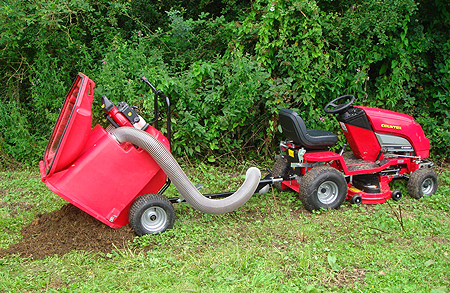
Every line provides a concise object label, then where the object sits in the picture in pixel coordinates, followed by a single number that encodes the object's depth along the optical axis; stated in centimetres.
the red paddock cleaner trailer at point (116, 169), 366
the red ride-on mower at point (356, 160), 472
